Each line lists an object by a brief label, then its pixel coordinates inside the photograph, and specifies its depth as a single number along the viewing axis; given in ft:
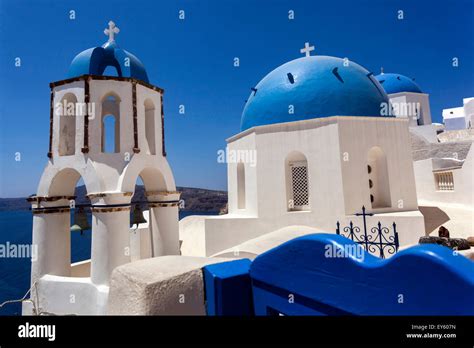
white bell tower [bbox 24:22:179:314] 21.24
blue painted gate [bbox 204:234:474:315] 5.41
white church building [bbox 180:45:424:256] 32.19
